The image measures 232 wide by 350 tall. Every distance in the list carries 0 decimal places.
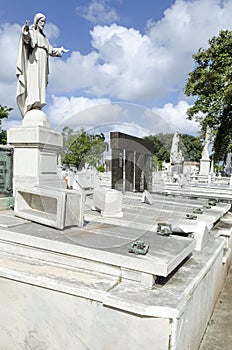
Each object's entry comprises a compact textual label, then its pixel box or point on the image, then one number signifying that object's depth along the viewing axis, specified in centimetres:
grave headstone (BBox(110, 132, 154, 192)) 946
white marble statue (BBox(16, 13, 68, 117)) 645
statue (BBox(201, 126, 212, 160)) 1564
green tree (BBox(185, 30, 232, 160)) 1409
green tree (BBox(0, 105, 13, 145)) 2172
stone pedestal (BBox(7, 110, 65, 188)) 630
